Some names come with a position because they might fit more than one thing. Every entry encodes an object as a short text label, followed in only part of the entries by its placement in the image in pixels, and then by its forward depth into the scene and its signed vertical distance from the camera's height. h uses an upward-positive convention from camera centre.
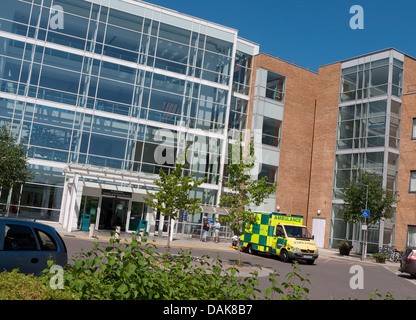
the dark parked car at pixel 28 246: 7.07 -1.04
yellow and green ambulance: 21.53 -1.25
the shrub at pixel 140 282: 4.05 -0.84
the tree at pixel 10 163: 24.08 +1.20
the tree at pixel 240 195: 18.52 +0.68
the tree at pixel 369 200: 31.36 +1.77
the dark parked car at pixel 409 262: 19.23 -1.51
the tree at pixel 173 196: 17.98 +0.22
